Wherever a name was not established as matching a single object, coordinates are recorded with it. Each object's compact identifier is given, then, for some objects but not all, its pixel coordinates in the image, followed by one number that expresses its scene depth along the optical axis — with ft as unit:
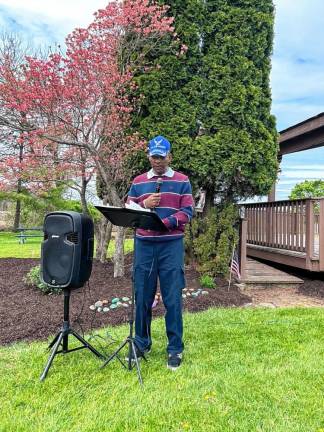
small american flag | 18.35
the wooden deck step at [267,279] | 19.54
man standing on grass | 9.41
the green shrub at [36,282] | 16.47
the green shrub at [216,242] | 18.99
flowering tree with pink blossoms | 16.21
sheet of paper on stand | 8.46
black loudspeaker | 9.08
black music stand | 8.41
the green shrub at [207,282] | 17.66
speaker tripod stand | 9.25
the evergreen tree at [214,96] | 18.29
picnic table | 43.02
